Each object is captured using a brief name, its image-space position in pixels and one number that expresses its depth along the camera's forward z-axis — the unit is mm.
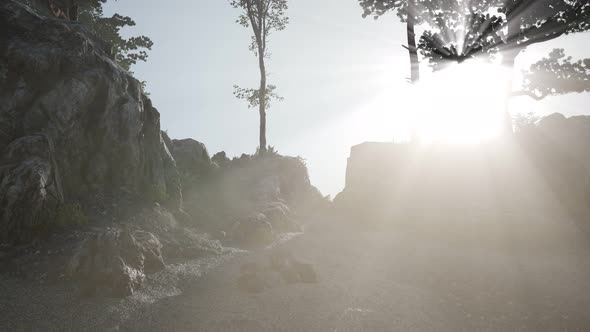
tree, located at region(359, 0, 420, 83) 20703
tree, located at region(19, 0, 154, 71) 22188
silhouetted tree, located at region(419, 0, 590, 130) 16406
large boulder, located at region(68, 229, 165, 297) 8273
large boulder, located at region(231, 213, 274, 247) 14344
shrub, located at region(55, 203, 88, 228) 9922
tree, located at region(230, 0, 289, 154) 26891
